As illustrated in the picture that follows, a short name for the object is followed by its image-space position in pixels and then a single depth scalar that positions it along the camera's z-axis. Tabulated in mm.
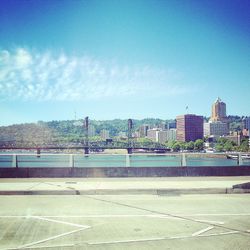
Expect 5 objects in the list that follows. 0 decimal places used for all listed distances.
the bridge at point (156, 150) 74488
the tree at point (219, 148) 180750
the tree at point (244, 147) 174050
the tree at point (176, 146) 177688
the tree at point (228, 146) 178400
